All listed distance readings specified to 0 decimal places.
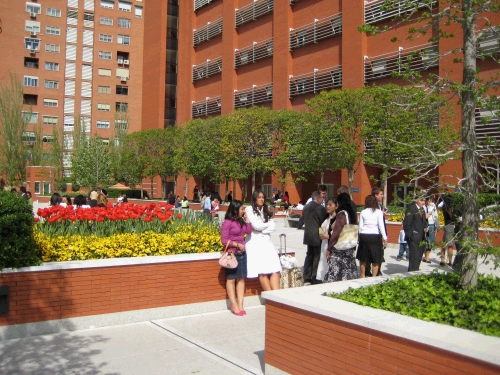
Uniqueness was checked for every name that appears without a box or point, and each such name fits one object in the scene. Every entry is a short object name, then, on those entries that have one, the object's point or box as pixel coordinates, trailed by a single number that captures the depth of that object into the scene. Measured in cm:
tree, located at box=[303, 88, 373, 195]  2616
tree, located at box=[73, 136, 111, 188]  5038
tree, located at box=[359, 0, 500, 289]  516
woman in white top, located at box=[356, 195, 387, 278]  915
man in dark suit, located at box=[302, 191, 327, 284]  919
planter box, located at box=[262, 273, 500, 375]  369
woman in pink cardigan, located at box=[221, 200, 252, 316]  767
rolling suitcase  870
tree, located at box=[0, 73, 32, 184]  5909
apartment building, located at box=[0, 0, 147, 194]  6481
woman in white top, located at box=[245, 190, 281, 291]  792
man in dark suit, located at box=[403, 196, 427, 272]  1054
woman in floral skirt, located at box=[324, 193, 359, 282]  820
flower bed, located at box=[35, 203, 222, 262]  757
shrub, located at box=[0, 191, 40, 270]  643
